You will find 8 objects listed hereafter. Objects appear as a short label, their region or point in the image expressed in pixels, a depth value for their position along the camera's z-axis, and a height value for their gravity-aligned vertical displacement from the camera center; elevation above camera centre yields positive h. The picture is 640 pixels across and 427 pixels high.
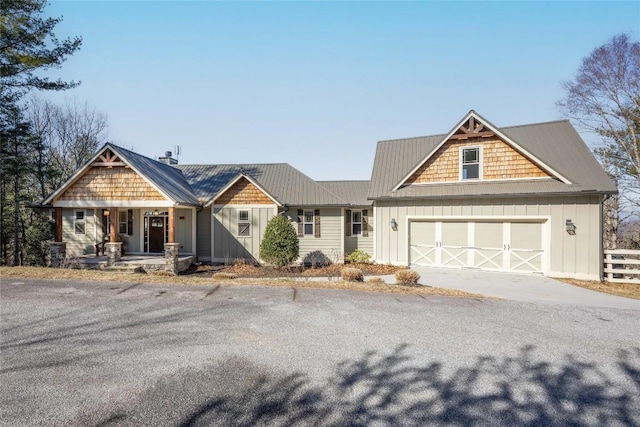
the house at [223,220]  16.41 -0.31
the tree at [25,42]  12.37 +7.03
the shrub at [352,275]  10.62 -2.06
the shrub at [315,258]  17.23 -2.41
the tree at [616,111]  18.22 +6.10
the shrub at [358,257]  16.39 -2.29
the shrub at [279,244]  14.59 -1.38
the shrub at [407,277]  10.27 -2.06
